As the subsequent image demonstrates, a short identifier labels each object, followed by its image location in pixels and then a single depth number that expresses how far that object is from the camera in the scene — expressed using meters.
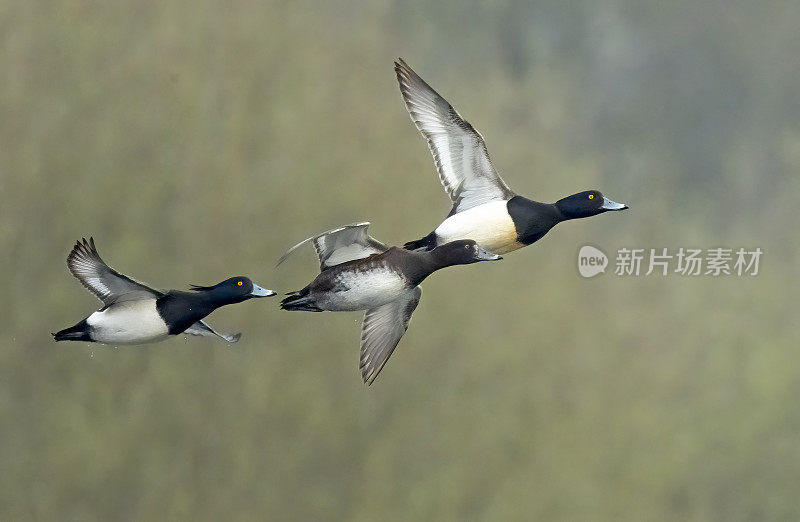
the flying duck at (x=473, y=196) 15.95
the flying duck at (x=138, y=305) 14.80
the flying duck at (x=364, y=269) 14.77
